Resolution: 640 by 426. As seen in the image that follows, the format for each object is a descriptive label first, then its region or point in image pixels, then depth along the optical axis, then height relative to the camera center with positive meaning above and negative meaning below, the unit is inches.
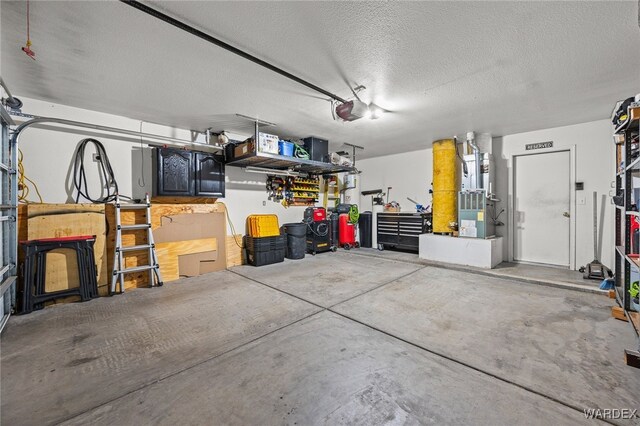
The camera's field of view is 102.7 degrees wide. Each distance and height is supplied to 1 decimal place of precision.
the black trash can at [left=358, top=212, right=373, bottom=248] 281.9 -20.1
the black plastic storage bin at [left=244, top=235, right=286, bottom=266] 200.4 -30.2
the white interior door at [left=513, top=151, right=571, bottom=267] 186.2 +2.7
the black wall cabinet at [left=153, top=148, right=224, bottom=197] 162.6 +26.2
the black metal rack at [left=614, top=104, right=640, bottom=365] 94.4 +3.1
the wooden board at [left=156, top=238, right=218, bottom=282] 163.0 -26.9
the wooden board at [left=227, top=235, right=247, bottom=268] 201.6 -32.0
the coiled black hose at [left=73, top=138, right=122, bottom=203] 147.6 +22.8
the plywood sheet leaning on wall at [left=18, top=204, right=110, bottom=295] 123.5 -9.2
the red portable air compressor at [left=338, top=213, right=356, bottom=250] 274.1 -20.8
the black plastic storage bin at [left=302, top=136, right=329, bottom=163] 215.2 +54.9
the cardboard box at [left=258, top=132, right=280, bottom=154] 170.7 +46.8
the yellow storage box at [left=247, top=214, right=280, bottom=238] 205.5 -11.2
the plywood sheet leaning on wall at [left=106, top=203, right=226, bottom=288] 148.6 -9.7
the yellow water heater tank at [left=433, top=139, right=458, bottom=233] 203.9 +22.1
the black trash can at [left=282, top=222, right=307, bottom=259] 224.7 -24.1
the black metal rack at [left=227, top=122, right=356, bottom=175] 172.4 +39.4
